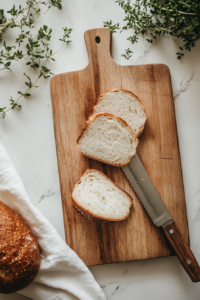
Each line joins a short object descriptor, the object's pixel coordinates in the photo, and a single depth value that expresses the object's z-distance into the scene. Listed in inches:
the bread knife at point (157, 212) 30.0
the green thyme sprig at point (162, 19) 29.1
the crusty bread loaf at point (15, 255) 27.5
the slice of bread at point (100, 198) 30.2
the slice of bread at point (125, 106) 30.7
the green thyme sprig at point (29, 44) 30.7
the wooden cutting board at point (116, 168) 30.7
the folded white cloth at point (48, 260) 29.6
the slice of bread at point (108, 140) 30.3
